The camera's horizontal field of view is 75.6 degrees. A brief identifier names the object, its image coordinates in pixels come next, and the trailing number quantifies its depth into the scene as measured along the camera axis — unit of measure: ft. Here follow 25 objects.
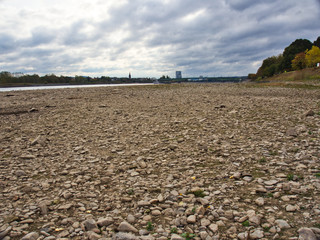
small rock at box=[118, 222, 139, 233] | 13.19
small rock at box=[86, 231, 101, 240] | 12.62
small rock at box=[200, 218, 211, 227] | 13.46
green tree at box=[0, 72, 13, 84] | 344.28
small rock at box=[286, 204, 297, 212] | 14.15
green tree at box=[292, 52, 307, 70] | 290.97
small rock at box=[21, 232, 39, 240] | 12.66
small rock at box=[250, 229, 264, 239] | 12.06
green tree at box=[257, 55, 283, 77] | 378.98
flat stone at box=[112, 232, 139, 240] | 12.42
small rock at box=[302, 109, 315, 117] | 41.29
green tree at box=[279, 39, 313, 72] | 340.18
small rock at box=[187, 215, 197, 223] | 13.74
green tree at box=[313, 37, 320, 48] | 337.84
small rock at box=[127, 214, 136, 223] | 14.28
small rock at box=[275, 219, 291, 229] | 12.65
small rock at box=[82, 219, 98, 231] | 13.54
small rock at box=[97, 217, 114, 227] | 13.97
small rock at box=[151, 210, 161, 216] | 15.01
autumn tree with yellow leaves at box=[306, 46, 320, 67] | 264.31
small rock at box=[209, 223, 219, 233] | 12.88
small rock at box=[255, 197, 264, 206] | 15.19
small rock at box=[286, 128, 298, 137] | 30.37
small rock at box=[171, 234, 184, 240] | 12.23
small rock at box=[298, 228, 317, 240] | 11.50
